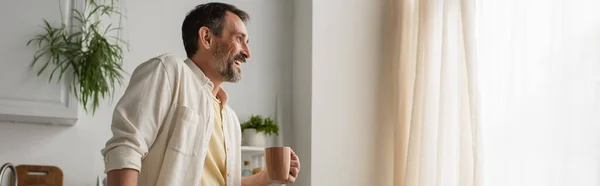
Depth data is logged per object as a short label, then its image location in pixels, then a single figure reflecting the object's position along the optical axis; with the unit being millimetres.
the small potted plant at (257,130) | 3617
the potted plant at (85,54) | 3127
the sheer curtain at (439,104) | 3219
